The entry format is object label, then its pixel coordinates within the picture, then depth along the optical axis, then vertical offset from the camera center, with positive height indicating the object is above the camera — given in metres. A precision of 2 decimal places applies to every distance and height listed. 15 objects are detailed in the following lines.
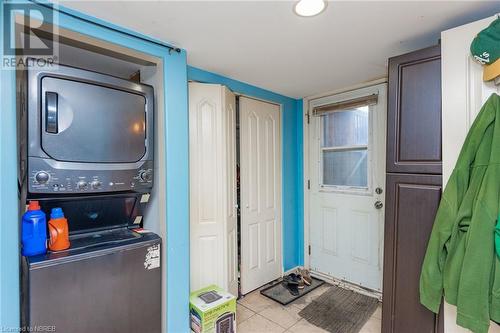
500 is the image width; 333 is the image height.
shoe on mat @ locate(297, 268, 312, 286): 2.85 -1.29
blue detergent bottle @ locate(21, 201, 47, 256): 1.27 -0.34
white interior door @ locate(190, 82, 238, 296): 2.04 -0.17
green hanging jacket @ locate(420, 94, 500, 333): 1.12 -0.34
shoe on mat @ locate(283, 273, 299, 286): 2.78 -1.28
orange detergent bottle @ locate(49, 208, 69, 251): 1.33 -0.36
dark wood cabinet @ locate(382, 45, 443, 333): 1.48 -0.10
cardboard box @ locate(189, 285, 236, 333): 1.71 -1.02
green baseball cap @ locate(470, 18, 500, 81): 1.21 +0.56
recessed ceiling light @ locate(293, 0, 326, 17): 1.27 +0.81
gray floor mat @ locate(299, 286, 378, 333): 2.12 -1.33
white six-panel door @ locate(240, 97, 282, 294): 2.61 -0.31
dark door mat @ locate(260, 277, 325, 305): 2.51 -1.33
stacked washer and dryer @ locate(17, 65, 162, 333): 1.23 -0.15
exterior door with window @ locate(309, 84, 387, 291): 2.54 -0.22
